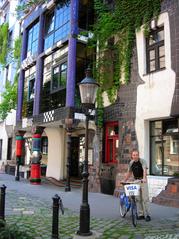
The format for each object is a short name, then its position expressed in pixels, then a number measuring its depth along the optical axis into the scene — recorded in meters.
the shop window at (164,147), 8.73
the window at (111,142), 10.66
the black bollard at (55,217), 4.76
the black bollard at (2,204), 5.74
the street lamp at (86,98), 5.43
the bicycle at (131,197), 5.81
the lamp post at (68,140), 10.77
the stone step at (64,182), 12.73
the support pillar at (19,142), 15.46
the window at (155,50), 9.29
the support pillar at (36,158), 13.26
